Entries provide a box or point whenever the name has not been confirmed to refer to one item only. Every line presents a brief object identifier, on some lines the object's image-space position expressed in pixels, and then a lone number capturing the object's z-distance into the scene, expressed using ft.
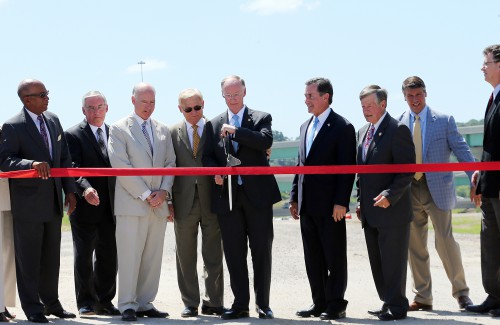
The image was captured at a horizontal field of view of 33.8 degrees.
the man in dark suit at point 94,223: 27.84
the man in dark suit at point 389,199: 24.75
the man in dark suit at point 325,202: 25.30
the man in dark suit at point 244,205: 25.61
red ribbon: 24.57
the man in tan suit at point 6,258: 25.23
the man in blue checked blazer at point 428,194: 27.61
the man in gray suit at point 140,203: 25.85
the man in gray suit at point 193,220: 26.76
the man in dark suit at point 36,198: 24.98
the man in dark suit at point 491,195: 25.02
